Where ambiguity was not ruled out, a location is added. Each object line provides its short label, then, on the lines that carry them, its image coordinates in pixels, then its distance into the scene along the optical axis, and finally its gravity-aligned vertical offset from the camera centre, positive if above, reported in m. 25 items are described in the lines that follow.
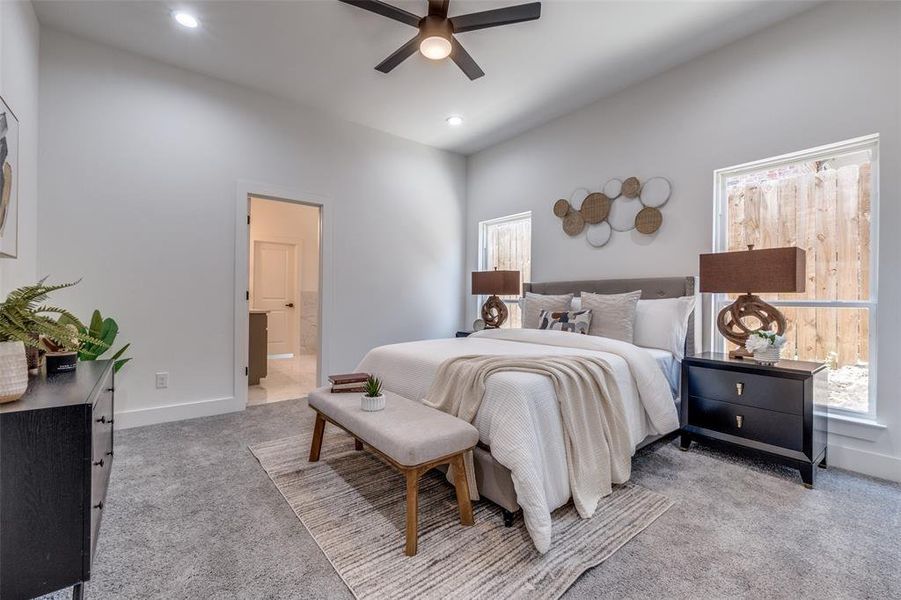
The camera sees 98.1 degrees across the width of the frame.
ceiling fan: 2.27 +1.68
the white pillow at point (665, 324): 2.95 -0.18
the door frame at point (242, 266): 3.65 +0.29
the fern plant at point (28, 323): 1.36 -0.10
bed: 1.68 -0.59
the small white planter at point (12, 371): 1.25 -0.25
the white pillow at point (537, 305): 3.71 -0.05
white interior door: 6.71 +0.13
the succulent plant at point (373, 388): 2.03 -0.47
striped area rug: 1.46 -1.05
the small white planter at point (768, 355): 2.42 -0.33
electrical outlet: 3.28 -0.70
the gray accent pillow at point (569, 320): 3.27 -0.17
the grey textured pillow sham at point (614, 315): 3.11 -0.12
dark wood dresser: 1.19 -0.63
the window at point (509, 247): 4.77 +0.68
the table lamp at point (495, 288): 4.37 +0.13
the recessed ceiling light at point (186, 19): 2.70 +1.96
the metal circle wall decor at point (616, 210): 3.44 +0.88
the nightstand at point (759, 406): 2.24 -0.65
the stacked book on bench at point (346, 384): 2.34 -0.52
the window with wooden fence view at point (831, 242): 2.49 +0.41
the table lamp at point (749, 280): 2.36 +0.14
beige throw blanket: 1.93 -0.56
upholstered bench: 1.61 -0.61
